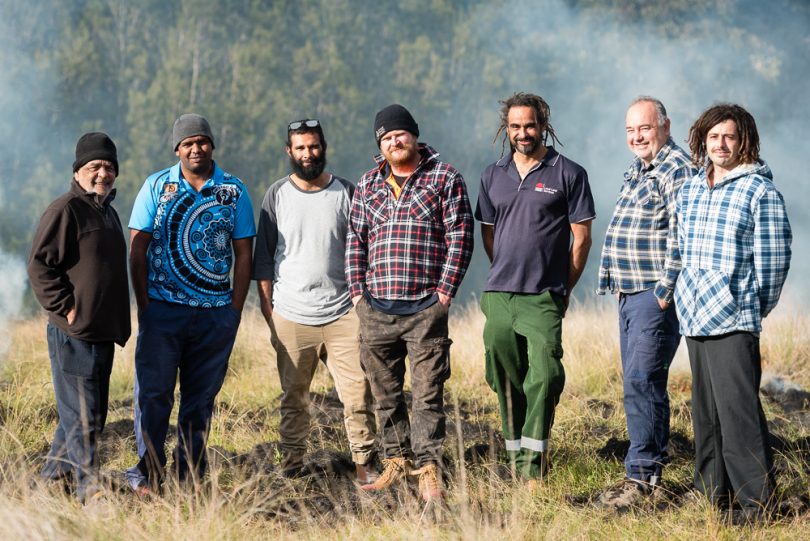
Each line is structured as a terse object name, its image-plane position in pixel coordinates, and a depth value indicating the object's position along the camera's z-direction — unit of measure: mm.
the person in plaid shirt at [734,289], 9450
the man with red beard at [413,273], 11178
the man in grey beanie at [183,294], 11186
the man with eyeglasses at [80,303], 10473
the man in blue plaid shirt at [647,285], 10690
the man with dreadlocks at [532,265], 11256
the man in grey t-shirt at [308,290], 11953
